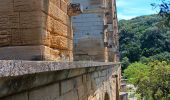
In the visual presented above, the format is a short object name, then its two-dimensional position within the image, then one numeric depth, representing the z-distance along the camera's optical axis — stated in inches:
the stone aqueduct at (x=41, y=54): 79.9
